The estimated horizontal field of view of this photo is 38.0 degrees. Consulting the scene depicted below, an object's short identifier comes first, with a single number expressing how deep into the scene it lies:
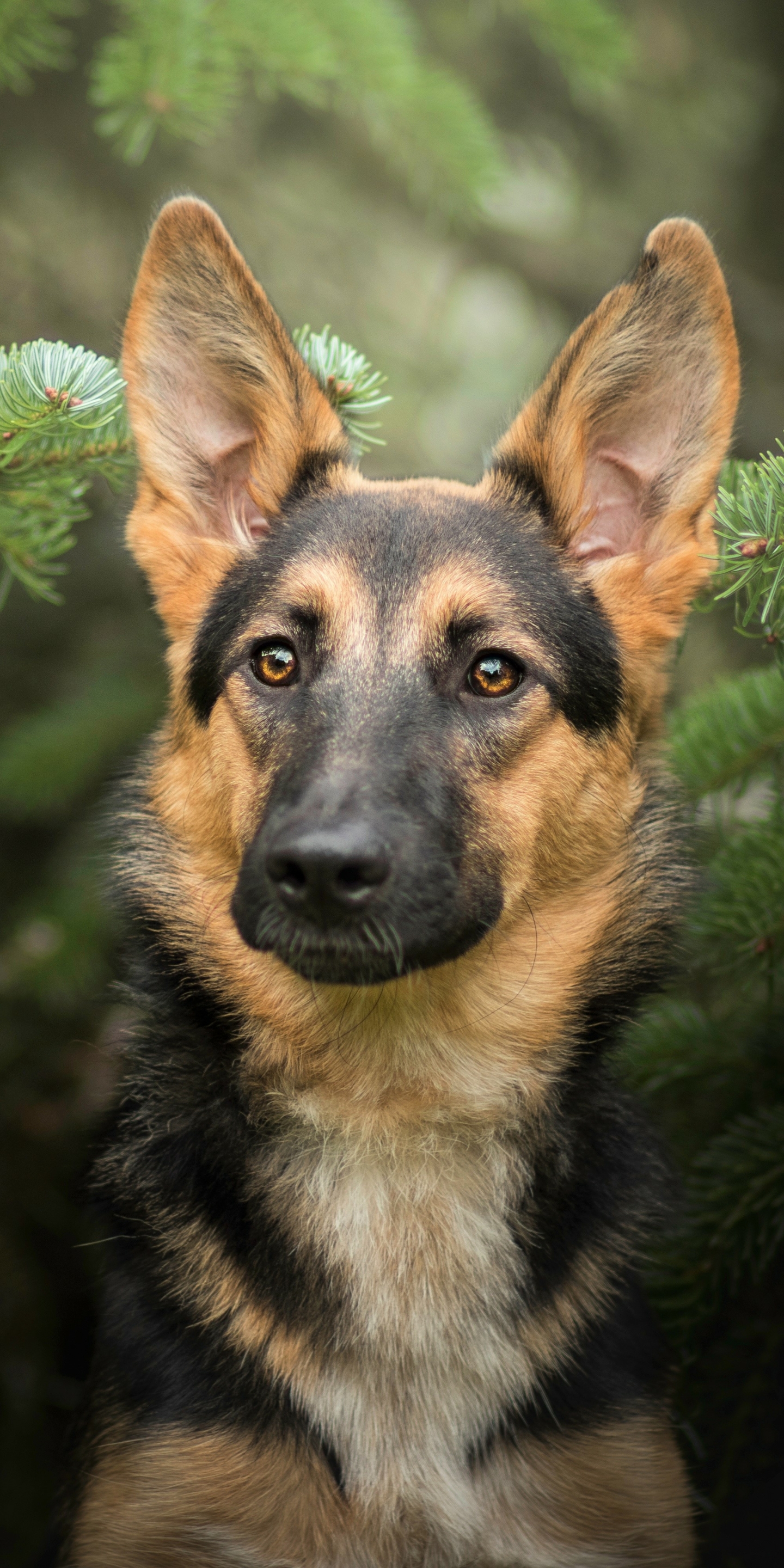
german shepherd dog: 2.52
